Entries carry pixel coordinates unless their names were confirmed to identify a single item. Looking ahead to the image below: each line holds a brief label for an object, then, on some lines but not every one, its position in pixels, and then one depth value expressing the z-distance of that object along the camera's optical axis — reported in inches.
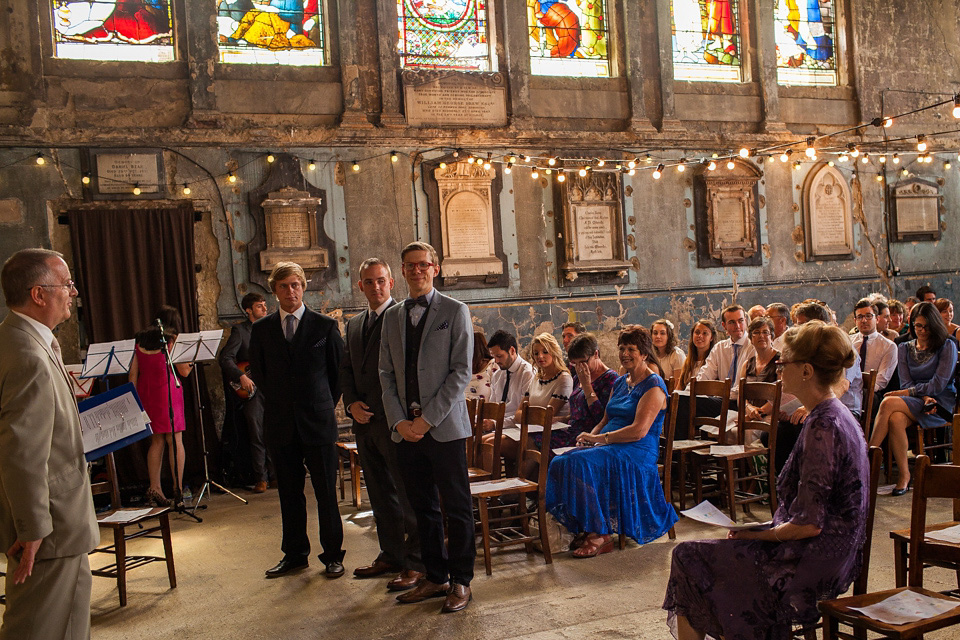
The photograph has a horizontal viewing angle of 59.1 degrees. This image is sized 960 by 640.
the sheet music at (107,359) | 258.2
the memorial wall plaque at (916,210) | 436.8
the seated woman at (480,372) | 270.5
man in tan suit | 100.4
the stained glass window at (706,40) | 412.2
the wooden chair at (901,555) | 118.2
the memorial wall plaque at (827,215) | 422.3
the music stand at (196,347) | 275.3
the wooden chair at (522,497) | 179.6
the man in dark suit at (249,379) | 305.3
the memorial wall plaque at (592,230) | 379.6
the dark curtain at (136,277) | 312.7
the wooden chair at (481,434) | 191.9
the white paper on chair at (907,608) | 95.5
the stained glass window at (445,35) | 370.3
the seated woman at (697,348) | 293.4
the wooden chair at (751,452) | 208.5
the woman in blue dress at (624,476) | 190.2
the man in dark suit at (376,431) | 173.2
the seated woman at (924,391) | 238.2
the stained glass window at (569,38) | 389.1
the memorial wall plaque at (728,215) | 403.2
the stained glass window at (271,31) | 345.7
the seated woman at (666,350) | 311.6
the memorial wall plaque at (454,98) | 362.0
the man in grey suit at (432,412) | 156.4
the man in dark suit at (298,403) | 182.5
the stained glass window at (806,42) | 430.6
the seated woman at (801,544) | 105.4
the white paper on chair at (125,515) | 175.5
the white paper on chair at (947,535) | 115.3
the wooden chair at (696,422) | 218.8
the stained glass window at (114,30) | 325.4
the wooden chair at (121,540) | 173.6
